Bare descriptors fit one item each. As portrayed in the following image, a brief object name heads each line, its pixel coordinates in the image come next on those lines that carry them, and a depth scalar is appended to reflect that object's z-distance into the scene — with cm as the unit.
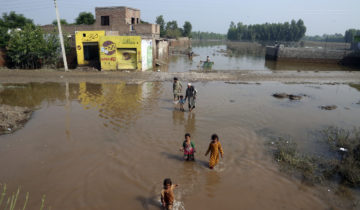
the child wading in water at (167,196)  470
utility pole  1892
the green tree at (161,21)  8275
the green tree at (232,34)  13575
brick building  3509
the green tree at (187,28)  9059
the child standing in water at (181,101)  1078
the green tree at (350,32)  9305
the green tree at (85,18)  5081
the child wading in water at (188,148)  648
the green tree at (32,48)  2038
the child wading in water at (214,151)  620
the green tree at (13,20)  3849
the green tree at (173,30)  7344
